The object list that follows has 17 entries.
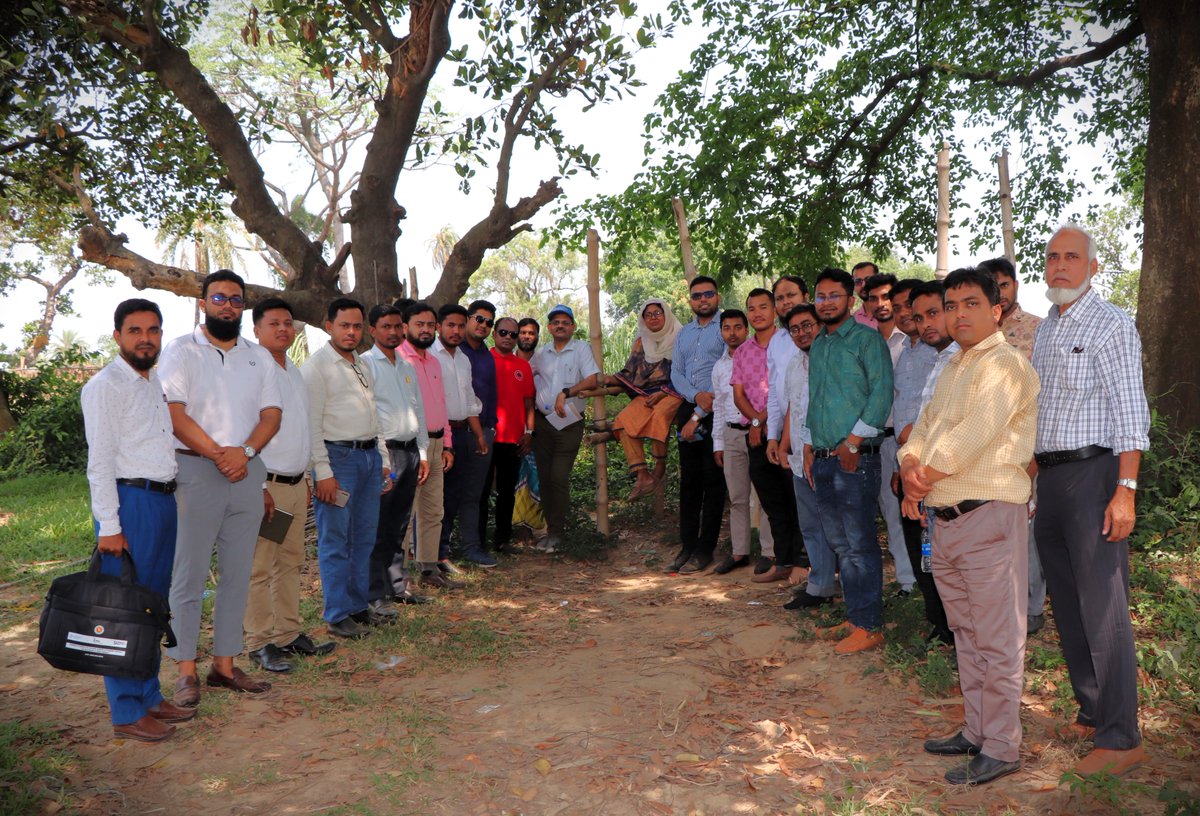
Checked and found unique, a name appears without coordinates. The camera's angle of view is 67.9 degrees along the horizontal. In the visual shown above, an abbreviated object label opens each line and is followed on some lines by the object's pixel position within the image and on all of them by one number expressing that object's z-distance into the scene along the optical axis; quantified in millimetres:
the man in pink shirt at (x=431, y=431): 7445
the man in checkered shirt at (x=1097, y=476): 3711
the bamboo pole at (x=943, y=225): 6996
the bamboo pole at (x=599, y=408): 9409
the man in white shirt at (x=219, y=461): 4824
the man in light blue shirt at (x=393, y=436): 6699
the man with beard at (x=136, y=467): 4285
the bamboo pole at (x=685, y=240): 9844
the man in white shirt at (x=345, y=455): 6094
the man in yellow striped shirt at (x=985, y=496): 3742
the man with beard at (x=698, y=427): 7961
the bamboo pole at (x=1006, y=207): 7823
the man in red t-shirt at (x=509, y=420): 8758
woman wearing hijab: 8586
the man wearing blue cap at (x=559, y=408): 8930
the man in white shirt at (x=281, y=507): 5445
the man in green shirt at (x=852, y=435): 5461
